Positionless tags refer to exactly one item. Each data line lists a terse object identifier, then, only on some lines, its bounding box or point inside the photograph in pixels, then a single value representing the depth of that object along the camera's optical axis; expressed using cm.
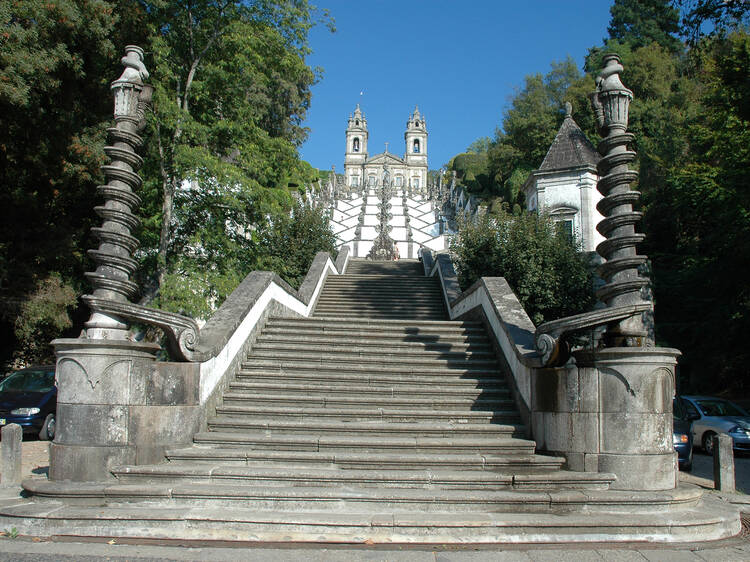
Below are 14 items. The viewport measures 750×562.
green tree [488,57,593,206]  4672
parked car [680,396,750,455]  1206
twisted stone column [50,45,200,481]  563
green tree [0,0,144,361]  1080
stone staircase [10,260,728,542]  476
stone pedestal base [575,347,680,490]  553
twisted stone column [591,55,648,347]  616
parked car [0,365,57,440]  1148
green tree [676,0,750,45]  1168
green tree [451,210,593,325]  1405
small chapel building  2623
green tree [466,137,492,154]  10631
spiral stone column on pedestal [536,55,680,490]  559
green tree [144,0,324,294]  1327
